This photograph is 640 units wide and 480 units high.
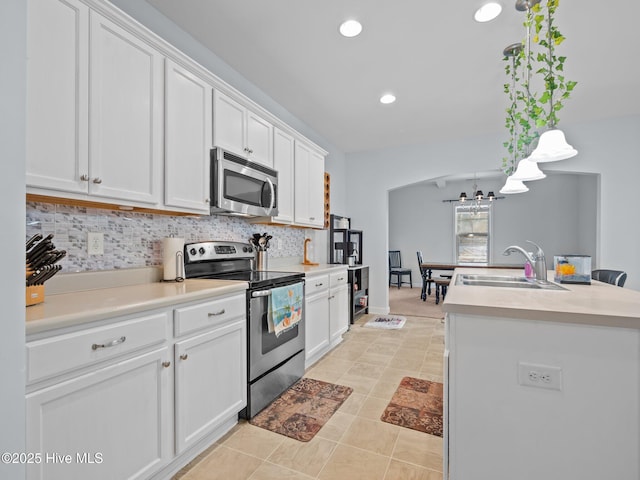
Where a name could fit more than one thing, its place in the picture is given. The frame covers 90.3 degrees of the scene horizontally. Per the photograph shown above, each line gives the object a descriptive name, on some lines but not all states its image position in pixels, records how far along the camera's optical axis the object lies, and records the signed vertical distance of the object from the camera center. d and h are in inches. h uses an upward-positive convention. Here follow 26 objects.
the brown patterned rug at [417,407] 81.1 -47.1
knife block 48.6 -9.0
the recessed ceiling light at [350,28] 87.8 +59.5
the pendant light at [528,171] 96.3 +20.8
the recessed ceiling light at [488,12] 80.6 +59.1
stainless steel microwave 88.8 +16.1
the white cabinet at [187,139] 75.5 +25.2
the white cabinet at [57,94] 50.9 +24.2
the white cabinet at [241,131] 90.4 +33.8
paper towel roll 81.7 -5.1
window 304.0 +5.9
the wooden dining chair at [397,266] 319.9 -28.3
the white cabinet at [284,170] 118.9 +26.6
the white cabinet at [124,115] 60.1 +25.3
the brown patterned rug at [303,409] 78.4 -46.9
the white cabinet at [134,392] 41.7 -25.3
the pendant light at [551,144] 58.7 +20.8
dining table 231.1 -30.5
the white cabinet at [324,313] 114.2 -29.9
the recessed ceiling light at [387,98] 132.6 +59.8
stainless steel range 81.7 -23.6
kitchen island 43.7 -22.0
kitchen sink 81.2 -12.2
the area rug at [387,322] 173.6 -47.5
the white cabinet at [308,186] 133.4 +23.3
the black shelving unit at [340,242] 184.4 -2.0
